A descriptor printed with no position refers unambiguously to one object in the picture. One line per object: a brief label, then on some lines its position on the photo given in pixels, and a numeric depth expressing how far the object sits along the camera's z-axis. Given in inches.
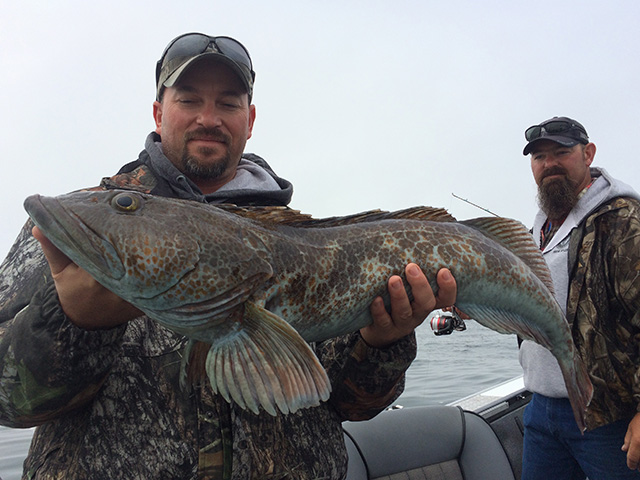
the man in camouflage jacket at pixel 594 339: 41.4
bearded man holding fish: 22.7
